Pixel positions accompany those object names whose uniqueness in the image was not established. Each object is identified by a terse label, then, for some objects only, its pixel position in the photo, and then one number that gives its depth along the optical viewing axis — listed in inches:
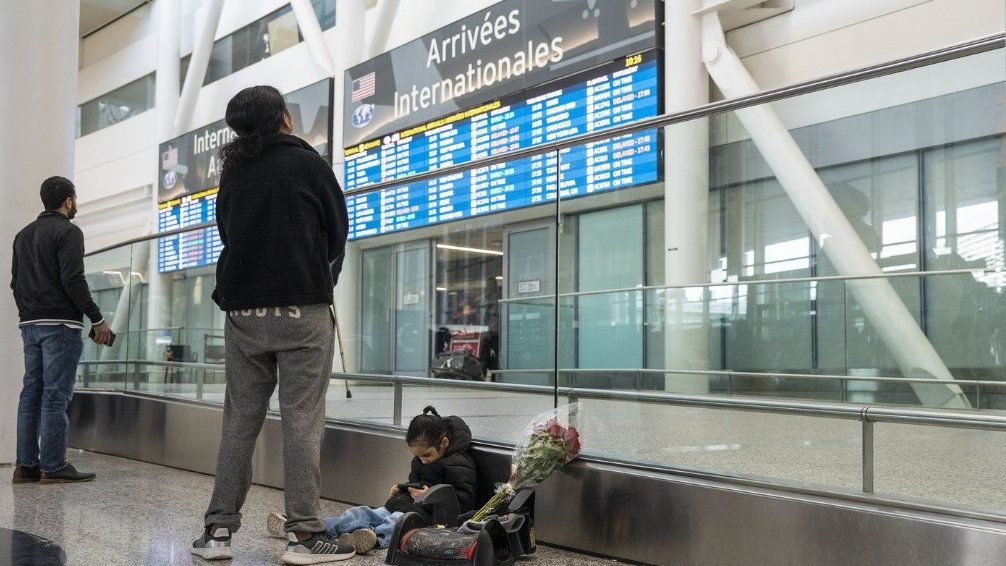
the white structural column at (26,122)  203.0
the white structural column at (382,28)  454.0
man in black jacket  173.3
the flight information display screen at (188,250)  203.0
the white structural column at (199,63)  591.2
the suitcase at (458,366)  141.9
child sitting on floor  118.1
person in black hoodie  109.6
